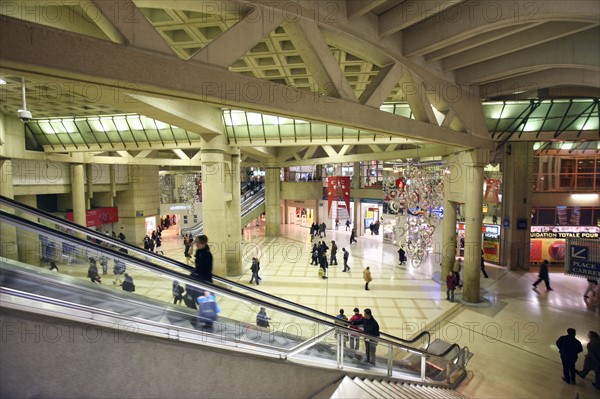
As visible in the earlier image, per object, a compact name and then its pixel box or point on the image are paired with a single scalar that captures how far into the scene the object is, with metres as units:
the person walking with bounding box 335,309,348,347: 4.12
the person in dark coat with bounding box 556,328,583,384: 5.99
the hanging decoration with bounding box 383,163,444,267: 11.30
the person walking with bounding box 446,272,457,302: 10.49
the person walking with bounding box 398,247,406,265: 15.10
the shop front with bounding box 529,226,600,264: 14.88
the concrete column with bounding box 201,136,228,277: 11.27
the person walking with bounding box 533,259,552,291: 11.63
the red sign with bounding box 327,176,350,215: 16.80
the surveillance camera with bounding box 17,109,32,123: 6.86
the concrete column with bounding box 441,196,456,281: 12.58
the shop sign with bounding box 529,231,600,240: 15.02
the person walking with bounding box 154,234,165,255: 18.50
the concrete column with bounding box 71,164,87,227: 17.00
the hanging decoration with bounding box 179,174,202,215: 26.31
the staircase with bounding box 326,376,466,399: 3.77
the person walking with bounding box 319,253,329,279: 13.34
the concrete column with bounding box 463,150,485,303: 10.31
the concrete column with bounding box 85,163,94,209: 18.89
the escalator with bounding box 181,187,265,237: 23.55
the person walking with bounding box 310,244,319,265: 15.30
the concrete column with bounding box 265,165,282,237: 24.28
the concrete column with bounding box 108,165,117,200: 19.99
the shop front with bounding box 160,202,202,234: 24.37
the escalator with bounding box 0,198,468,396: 2.20
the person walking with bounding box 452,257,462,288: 11.10
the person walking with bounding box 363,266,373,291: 11.52
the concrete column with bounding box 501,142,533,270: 14.66
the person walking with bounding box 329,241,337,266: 15.62
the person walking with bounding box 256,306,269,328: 3.98
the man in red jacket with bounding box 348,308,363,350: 4.34
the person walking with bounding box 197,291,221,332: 3.18
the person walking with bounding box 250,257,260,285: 12.00
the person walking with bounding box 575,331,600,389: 5.96
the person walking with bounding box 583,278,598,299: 10.52
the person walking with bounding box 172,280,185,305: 3.19
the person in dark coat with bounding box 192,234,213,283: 3.92
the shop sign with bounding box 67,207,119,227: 18.44
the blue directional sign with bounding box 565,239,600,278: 8.22
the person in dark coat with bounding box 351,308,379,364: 4.70
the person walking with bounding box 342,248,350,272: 14.22
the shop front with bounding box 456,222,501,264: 15.50
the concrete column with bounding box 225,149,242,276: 13.69
